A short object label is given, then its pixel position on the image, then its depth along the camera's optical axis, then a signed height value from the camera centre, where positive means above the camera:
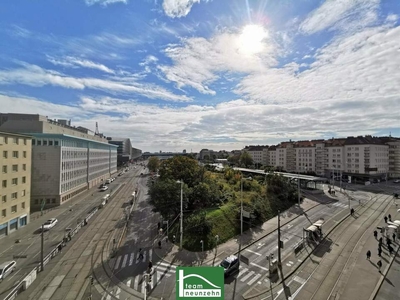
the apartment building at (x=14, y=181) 39.19 -5.79
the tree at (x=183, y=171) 47.00 -3.99
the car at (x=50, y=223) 41.58 -13.97
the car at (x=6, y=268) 25.28 -13.64
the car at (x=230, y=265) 24.32 -12.22
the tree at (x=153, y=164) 119.71 -6.64
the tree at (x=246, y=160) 130.02 -4.12
